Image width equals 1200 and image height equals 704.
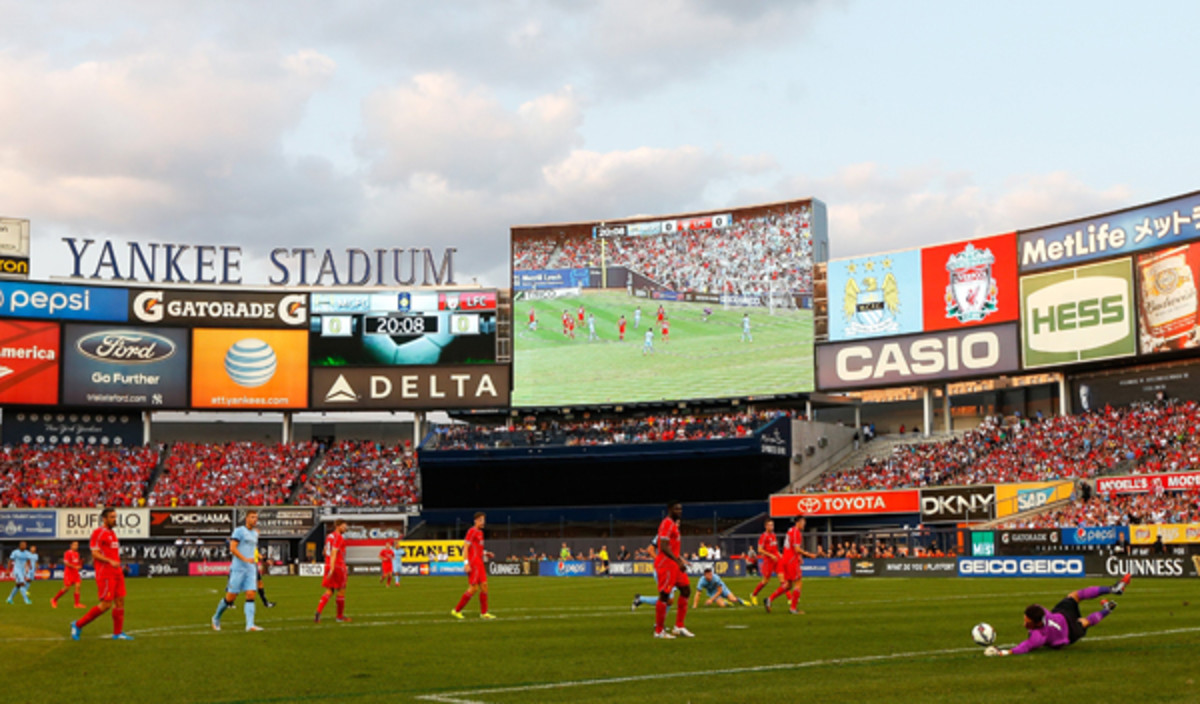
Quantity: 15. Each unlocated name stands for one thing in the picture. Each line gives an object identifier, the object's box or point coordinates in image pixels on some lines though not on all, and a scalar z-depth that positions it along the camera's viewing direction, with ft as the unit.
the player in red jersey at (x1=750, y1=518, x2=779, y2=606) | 89.86
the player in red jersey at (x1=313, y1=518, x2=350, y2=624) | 81.46
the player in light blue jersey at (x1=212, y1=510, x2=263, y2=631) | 71.56
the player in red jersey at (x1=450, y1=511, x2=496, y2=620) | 81.41
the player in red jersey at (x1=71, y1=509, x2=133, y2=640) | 67.41
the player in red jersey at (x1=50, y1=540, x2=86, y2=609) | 118.32
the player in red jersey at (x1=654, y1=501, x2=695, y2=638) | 63.62
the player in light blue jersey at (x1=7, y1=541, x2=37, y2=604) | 130.11
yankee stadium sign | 266.77
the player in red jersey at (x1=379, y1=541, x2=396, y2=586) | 170.30
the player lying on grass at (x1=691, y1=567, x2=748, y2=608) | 94.99
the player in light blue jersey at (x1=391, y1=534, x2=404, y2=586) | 173.86
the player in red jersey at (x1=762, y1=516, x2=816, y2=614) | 83.76
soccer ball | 50.14
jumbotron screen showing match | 248.73
